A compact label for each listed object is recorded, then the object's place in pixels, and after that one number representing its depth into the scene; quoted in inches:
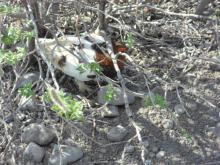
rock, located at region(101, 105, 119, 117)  110.3
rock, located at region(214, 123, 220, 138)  106.7
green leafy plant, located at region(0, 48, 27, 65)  87.8
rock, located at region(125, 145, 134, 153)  104.7
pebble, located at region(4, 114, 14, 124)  108.2
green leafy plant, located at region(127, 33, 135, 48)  99.7
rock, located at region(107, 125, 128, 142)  105.8
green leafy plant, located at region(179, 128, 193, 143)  96.2
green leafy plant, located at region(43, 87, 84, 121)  67.3
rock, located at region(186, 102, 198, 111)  111.7
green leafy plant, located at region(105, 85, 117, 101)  93.7
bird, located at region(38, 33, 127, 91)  110.0
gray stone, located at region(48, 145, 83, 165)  100.9
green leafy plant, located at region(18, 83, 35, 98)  89.8
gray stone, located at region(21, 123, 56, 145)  104.0
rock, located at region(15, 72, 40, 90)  115.9
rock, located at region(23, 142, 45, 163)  102.2
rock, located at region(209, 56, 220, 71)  120.1
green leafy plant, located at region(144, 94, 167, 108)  91.8
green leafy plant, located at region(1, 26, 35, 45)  93.0
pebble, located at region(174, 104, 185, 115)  111.0
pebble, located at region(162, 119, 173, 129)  108.5
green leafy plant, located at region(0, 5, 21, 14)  94.1
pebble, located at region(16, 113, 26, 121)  109.9
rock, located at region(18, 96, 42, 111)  111.7
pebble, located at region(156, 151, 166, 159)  103.5
